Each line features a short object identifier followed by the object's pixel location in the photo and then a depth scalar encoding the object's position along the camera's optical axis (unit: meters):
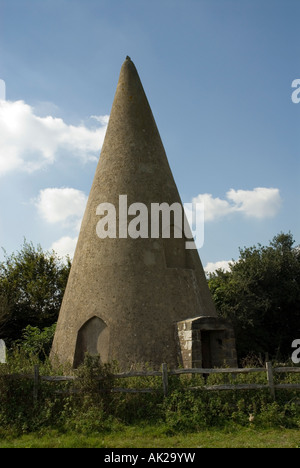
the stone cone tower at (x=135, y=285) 11.10
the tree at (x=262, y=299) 20.59
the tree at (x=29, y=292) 19.31
